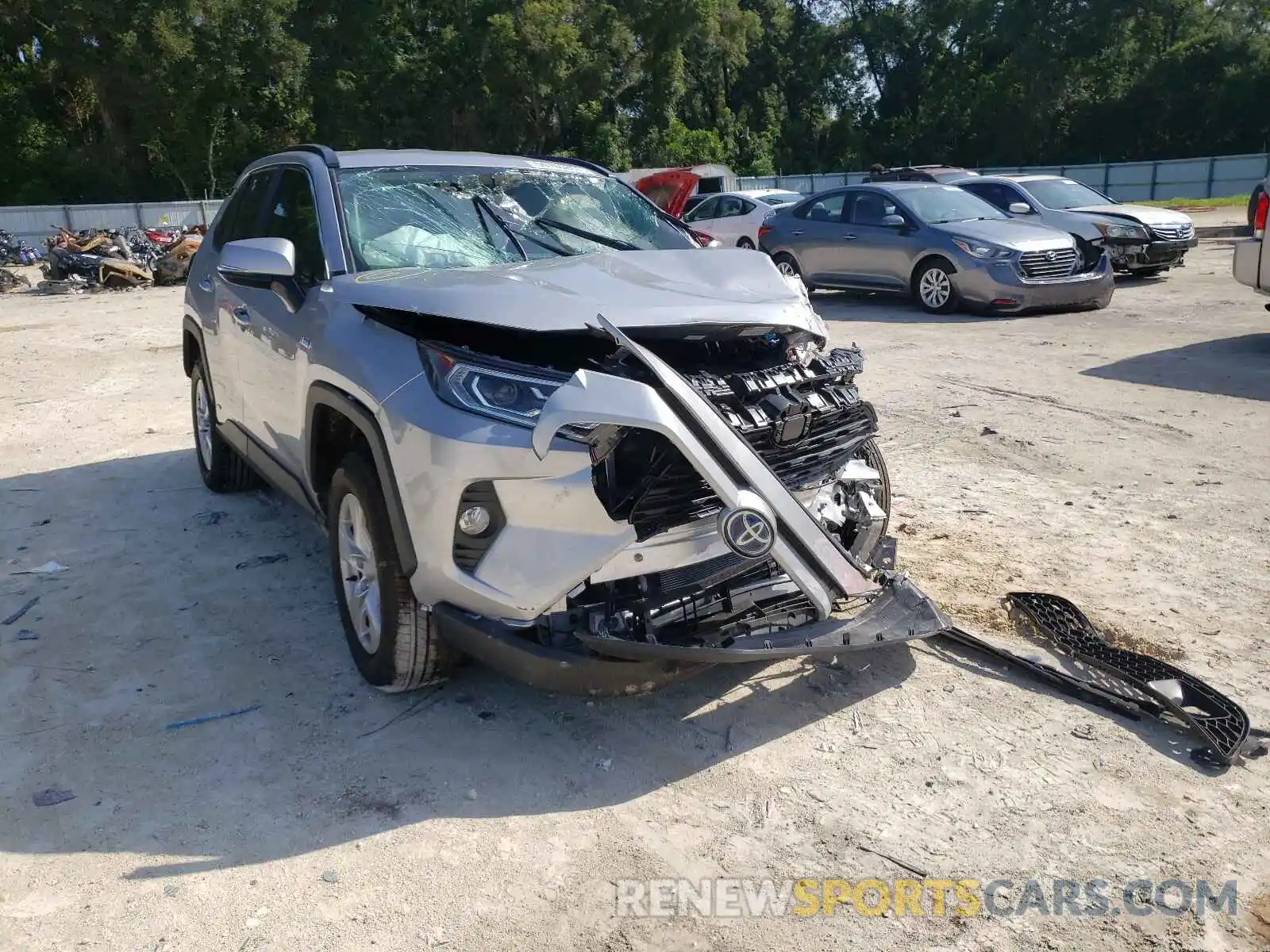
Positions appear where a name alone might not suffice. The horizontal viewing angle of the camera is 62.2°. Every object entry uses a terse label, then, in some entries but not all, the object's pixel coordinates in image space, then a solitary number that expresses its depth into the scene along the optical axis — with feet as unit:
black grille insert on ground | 10.78
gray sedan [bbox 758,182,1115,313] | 38.65
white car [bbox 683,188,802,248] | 59.21
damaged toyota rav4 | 9.90
